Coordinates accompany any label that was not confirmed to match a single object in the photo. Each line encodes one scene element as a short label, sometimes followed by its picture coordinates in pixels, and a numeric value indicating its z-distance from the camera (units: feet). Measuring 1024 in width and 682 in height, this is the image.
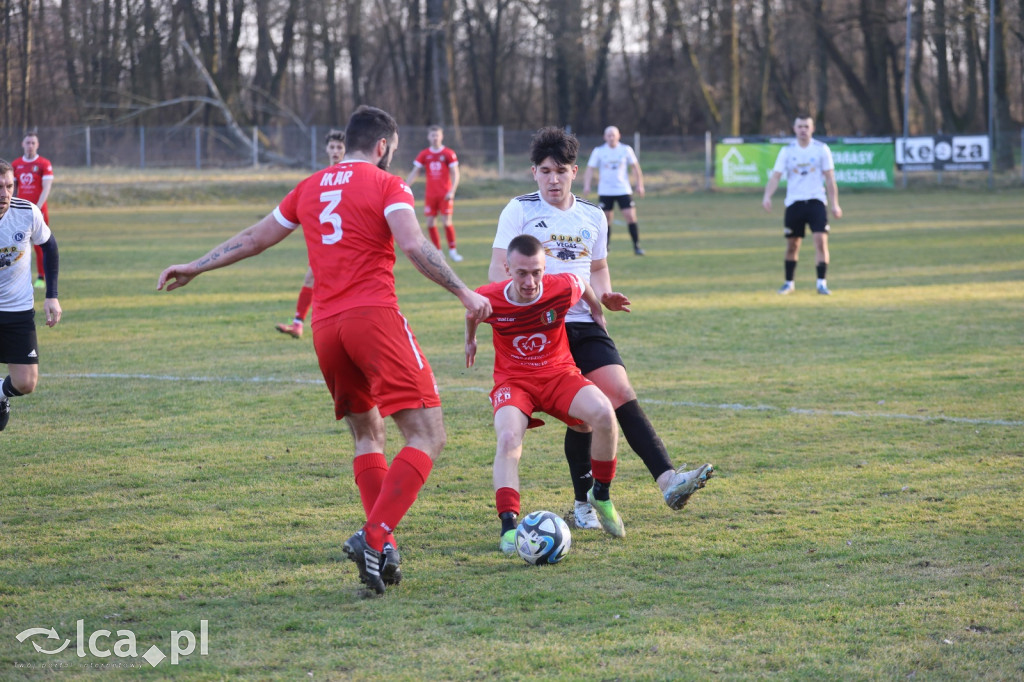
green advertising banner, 212.43
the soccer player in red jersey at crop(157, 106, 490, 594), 26.99
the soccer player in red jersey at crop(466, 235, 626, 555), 29.84
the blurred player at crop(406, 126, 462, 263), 110.63
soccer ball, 28.60
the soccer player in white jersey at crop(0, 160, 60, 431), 39.63
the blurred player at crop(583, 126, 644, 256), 115.24
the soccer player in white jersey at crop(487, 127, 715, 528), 32.09
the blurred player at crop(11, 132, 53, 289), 100.68
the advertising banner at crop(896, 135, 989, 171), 212.64
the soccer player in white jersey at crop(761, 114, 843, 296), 82.23
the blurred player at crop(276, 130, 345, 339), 64.58
